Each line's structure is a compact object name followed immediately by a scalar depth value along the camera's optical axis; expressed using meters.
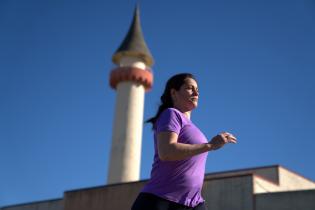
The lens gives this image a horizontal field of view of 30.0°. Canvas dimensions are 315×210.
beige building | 18.59
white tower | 35.91
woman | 3.87
